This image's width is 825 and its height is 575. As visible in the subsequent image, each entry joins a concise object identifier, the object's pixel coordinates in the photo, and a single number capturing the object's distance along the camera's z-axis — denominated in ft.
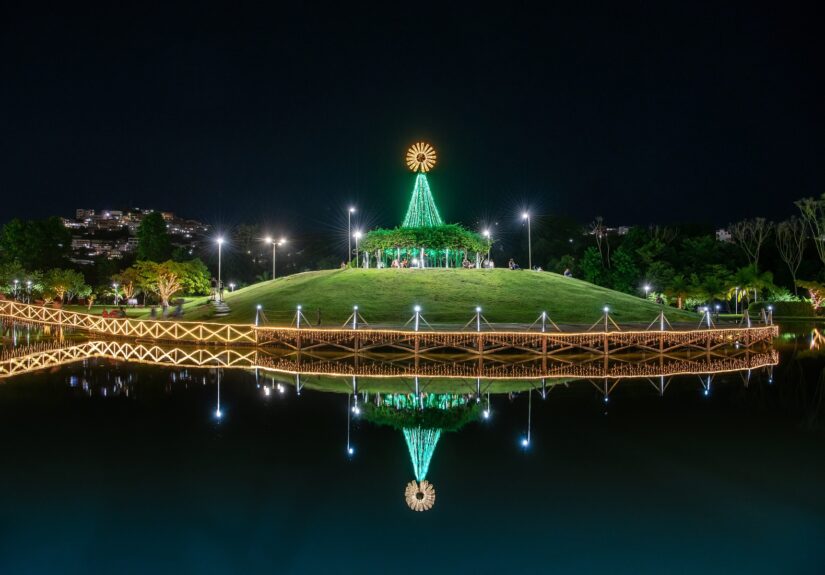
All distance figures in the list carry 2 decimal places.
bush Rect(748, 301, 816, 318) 229.66
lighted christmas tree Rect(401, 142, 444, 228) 220.02
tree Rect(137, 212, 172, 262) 298.97
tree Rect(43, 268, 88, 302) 249.06
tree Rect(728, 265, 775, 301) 238.68
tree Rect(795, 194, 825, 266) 255.29
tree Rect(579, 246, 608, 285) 278.67
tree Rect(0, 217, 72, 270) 295.48
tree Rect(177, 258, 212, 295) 214.03
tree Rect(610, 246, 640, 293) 265.54
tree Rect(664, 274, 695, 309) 237.86
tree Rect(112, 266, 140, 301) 234.99
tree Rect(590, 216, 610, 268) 322.22
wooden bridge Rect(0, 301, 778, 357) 127.44
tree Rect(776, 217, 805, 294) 271.69
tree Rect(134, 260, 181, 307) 204.74
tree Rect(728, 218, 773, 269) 282.77
